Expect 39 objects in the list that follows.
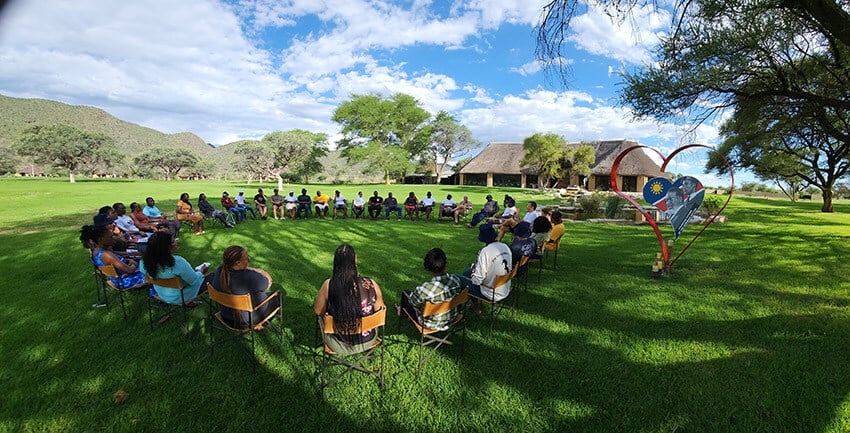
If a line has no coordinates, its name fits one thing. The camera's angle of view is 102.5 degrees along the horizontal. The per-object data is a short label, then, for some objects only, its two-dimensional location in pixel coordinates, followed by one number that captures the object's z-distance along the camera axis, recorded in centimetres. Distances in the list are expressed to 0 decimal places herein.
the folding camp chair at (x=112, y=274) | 383
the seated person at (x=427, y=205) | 1251
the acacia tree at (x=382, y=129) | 4225
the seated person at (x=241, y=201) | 1128
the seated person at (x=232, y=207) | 1077
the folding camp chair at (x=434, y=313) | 297
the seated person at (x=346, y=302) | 272
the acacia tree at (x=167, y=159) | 5710
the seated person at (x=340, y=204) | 1298
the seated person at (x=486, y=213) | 1095
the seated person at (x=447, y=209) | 1216
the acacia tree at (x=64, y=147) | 3700
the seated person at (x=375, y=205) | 1273
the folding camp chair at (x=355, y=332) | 270
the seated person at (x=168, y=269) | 338
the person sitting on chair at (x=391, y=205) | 1261
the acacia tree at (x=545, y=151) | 3067
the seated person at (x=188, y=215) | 887
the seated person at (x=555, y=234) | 613
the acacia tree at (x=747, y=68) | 554
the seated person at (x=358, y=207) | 1260
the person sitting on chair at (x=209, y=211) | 996
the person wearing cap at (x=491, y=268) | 388
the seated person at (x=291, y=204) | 1220
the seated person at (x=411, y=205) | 1257
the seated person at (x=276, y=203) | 1200
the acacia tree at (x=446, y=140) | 5334
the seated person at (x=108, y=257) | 387
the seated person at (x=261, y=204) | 1191
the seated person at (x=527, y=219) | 779
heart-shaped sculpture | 538
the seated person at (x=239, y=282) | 310
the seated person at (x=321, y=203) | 1273
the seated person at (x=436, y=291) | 317
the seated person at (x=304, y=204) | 1238
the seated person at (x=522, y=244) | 477
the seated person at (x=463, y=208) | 1197
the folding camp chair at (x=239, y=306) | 296
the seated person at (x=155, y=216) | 805
